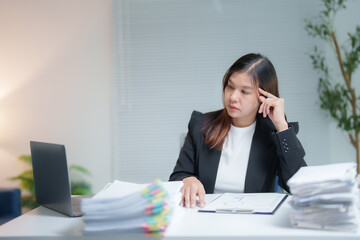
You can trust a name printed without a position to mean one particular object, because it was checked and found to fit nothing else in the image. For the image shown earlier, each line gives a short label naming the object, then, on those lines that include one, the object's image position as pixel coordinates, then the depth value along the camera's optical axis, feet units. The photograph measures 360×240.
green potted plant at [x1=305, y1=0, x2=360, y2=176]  11.62
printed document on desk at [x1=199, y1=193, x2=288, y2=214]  4.25
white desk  3.37
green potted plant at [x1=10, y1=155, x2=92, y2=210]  12.87
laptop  4.28
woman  5.98
